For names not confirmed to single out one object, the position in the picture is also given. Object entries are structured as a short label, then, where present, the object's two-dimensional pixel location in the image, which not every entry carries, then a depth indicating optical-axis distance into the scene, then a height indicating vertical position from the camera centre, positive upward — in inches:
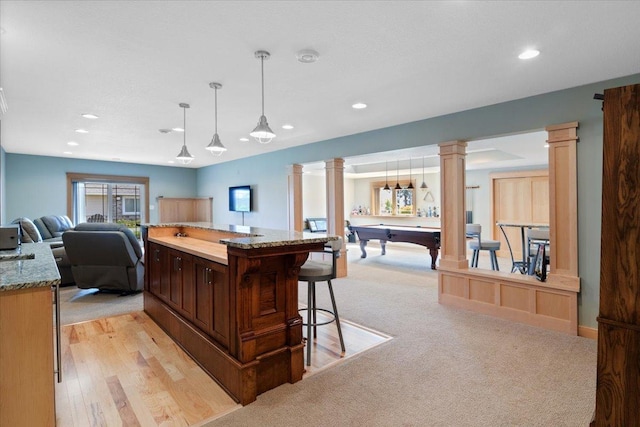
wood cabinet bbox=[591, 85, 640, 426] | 54.2 -9.4
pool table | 254.2 -19.6
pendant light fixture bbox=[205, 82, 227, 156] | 141.9 +28.3
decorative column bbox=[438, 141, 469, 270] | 165.5 +2.6
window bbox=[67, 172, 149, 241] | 326.3 +15.7
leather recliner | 171.0 -22.1
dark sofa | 194.3 -12.9
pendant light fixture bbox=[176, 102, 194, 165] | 154.9 +28.3
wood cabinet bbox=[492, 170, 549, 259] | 312.3 +9.5
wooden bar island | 85.0 -27.0
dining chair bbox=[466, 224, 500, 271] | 203.5 -20.4
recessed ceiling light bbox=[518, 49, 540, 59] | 100.4 +47.3
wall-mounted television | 303.9 +13.4
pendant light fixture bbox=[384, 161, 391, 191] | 370.9 +46.6
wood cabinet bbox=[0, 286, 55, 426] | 55.9 -24.3
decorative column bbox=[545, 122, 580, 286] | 130.6 +2.9
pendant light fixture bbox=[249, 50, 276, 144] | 114.0 +27.5
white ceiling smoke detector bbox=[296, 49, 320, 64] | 99.7 +47.4
